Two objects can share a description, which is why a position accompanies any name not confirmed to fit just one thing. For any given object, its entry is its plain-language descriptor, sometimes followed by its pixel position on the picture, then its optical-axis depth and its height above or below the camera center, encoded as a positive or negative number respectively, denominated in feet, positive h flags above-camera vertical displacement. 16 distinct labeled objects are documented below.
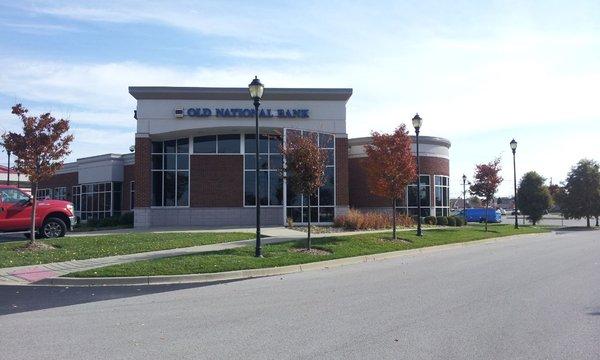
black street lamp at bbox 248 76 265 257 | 51.83 +10.45
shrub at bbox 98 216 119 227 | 102.03 -4.16
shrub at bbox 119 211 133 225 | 103.09 -3.66
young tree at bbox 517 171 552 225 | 143.43 +0.64
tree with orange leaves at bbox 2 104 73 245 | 54.24 +5.50
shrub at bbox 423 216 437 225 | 110.63 -4.17
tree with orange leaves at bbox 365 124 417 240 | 72.83 +4.87
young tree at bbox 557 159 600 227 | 138.00 +1.85
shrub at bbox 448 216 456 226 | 112.47 -4.43
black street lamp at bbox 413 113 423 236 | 78.33 +11.25
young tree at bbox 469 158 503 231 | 104.01 +3.70
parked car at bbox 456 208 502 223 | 165.58 -5.01
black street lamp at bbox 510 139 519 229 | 112.78 +10.93
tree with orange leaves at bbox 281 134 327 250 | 56.18 +3.56
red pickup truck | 61.46 -1.68
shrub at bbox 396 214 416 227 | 98.07 -3.83
